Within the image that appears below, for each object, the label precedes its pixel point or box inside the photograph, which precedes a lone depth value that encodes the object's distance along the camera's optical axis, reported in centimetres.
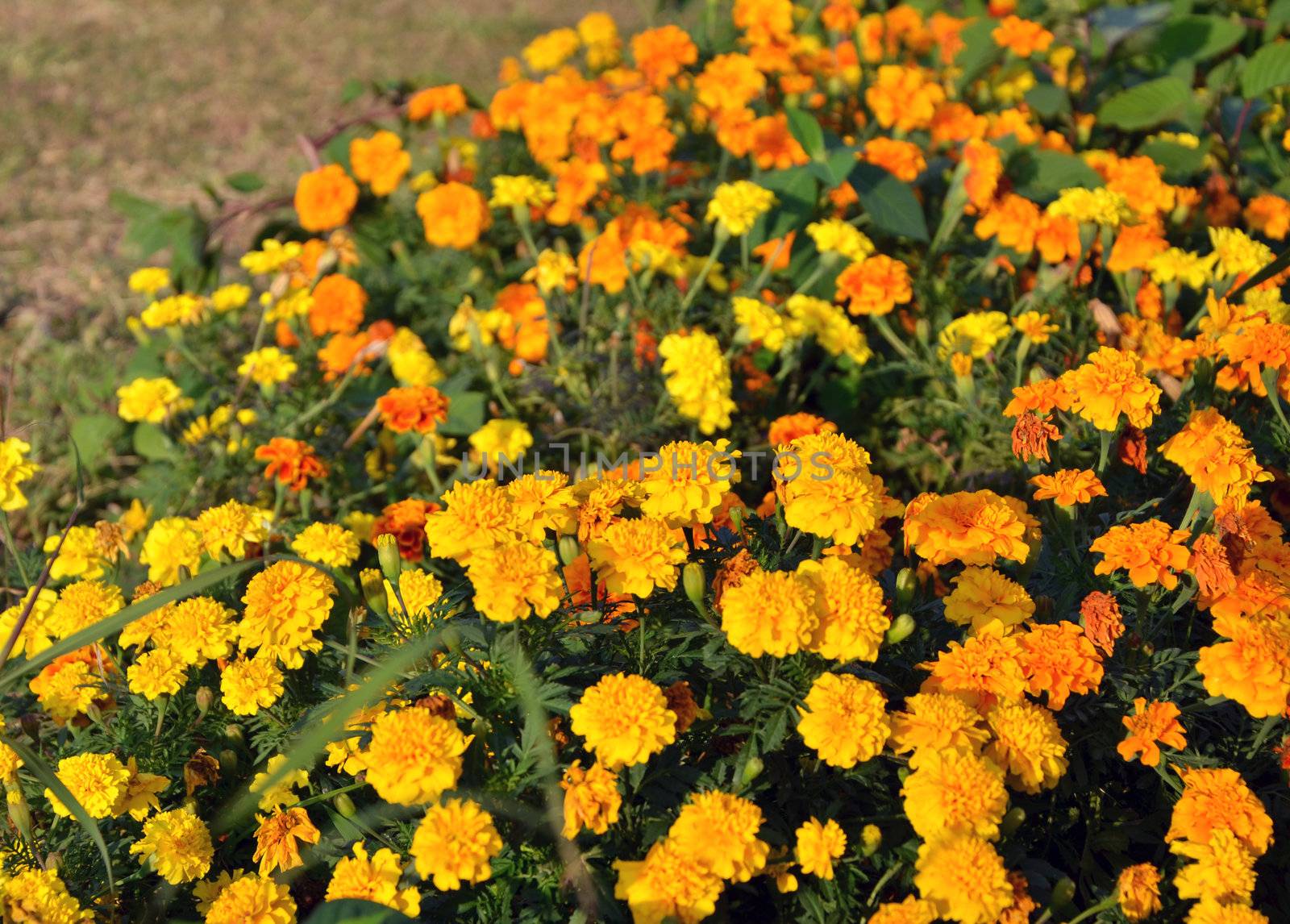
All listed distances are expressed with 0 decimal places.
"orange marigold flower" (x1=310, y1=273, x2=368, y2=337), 159
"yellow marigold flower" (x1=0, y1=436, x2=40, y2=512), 118
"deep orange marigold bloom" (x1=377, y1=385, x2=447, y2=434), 132
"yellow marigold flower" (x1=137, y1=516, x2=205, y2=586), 122
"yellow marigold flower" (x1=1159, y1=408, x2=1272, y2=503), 110
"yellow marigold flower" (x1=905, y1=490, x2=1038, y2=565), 109
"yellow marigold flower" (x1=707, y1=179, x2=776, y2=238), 143
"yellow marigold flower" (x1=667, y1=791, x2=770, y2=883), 98
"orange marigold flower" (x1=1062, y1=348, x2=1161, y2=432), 112
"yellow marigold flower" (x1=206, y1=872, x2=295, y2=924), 101
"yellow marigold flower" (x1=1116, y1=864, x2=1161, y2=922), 100
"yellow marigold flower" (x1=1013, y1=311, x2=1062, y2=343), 135
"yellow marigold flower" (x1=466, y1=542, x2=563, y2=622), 101
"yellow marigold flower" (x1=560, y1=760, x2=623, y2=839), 99
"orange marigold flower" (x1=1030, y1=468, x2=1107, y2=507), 112
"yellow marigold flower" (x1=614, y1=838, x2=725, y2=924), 97
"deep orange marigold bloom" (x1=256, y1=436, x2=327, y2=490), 133
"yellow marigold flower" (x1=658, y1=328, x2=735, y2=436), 133
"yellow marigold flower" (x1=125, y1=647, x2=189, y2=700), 110
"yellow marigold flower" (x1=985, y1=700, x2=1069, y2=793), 103
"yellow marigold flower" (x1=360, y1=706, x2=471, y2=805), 98
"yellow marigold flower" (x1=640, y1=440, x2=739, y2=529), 108
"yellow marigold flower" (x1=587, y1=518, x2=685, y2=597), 105
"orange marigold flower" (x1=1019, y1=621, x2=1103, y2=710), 105
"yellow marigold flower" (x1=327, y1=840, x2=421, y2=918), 100
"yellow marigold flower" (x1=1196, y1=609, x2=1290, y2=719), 102
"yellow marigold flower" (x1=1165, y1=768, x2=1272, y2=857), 101
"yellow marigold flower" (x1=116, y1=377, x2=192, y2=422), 144
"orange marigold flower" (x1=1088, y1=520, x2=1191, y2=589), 107
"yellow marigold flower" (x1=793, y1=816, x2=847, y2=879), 100
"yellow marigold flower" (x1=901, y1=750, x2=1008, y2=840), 99
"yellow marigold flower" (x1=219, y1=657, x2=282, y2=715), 110
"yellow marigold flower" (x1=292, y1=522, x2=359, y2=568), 118
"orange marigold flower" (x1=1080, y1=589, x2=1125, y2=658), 105
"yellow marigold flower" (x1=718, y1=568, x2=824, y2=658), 100
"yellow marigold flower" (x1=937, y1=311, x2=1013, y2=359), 138
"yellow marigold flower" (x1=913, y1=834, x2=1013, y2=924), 98
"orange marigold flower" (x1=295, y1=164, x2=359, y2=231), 171
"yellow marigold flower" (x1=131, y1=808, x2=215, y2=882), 106
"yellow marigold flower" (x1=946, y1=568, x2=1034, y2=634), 108
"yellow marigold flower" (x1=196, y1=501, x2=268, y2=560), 120
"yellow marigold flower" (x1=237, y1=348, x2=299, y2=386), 145
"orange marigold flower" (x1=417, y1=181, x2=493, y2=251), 161
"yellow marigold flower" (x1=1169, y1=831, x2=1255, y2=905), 100
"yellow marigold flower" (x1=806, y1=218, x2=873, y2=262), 145
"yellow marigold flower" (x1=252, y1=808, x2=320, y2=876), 105
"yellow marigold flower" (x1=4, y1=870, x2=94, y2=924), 102
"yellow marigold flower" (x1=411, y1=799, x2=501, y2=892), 97
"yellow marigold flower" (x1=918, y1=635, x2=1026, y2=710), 104
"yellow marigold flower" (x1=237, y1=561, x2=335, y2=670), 109
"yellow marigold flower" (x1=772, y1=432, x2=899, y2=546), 106
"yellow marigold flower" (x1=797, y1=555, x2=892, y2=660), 101
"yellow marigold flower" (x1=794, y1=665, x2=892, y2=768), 100
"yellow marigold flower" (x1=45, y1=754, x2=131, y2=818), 107
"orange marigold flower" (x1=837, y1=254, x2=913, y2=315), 144
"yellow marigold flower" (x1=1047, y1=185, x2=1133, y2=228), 139
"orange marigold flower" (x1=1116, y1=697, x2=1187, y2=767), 104
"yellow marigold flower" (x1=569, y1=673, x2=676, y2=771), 99
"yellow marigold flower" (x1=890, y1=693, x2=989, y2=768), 101
